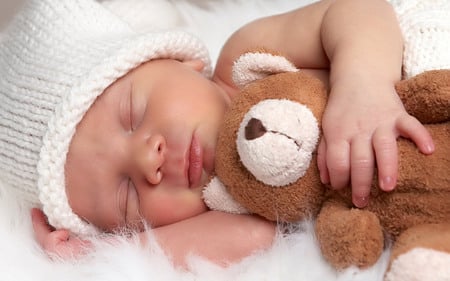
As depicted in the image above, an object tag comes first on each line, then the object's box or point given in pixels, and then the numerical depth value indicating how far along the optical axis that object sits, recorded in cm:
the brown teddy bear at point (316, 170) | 44
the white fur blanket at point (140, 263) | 47
